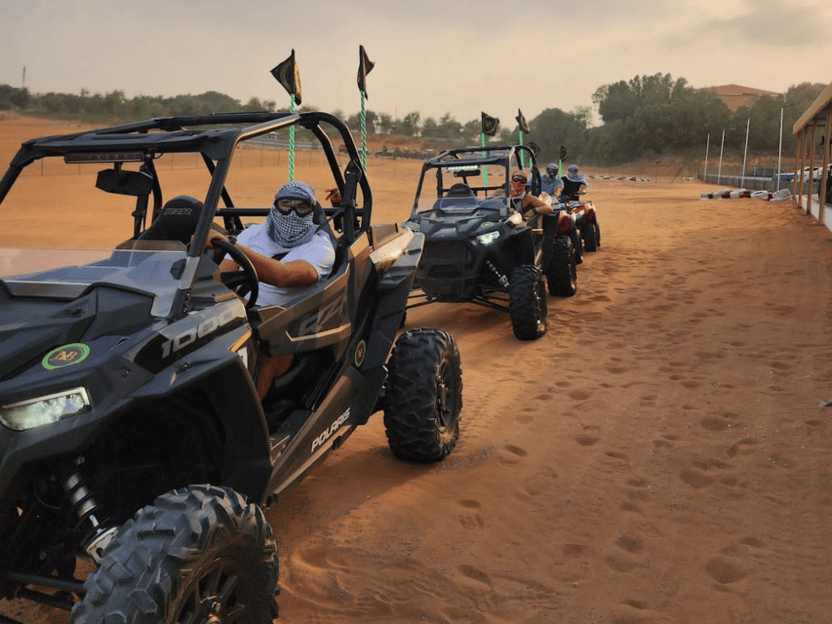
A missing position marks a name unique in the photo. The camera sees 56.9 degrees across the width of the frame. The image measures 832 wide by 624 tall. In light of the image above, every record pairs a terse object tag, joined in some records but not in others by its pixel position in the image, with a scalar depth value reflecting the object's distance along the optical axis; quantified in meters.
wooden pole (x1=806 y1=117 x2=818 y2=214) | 17.94
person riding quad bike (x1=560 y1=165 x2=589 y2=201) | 14.29
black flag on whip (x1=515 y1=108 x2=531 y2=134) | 17.70
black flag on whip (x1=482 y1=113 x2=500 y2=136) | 15.89
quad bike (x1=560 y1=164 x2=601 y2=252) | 13.54
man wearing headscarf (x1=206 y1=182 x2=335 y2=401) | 3.16
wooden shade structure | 15.22
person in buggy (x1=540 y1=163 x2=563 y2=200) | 13.05
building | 122.81
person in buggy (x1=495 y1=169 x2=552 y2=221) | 8.82
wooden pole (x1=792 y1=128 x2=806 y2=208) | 21.51
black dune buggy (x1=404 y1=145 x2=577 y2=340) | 7.59
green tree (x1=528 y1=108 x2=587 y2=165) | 68.56
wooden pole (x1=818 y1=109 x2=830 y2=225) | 15.60
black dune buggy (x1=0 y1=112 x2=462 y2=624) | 2.04
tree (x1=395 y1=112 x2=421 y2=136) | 80.44
